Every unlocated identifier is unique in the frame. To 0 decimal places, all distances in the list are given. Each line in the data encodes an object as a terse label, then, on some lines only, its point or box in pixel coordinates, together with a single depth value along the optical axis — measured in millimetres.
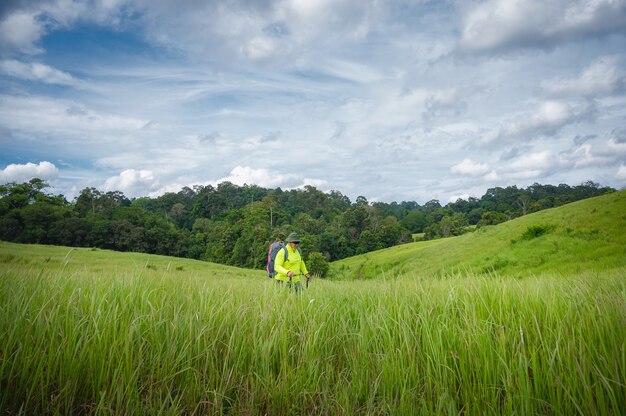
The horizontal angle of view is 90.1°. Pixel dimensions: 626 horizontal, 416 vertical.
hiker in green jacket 7666
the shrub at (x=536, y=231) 26406
